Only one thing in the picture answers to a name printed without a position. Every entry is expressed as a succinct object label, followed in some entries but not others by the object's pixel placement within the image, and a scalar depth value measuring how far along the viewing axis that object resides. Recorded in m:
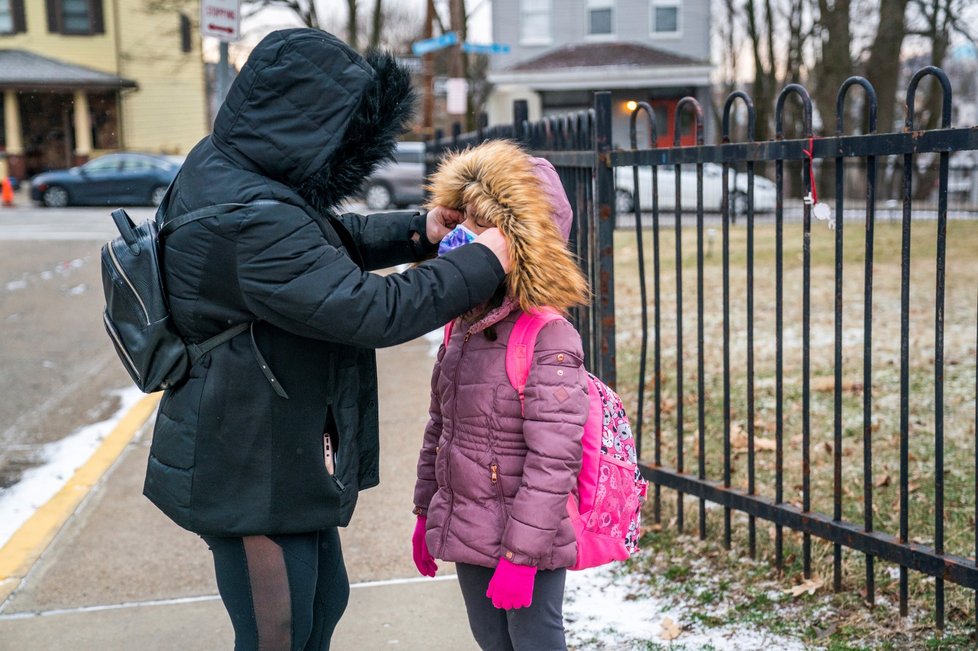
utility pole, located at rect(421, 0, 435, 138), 24.25
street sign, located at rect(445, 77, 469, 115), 18.22
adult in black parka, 2.17
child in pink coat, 2.29
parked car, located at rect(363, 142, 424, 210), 21.59
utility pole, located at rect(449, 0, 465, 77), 19.73
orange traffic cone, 24.17
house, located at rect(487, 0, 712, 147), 29.95
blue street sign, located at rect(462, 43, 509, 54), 17.10
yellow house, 31.69
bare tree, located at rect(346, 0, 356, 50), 31.53
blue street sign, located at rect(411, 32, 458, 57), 17.05
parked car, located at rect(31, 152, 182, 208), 23.02
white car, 18.58
